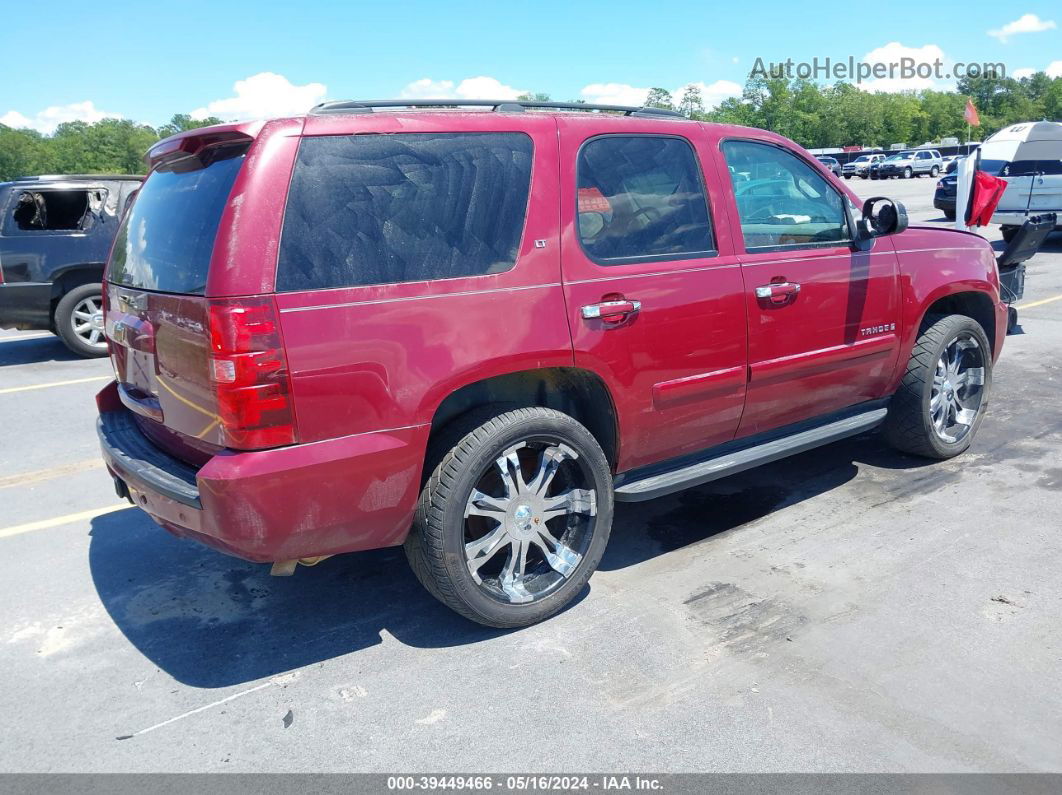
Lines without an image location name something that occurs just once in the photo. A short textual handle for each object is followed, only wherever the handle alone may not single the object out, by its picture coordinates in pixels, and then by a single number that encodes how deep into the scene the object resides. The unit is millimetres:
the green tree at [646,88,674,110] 105444
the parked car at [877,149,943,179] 53844
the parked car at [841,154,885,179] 56469
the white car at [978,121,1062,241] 14469
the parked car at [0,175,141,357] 9016
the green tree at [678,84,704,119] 113125
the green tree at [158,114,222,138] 125562
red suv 2883
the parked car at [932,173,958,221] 19562
